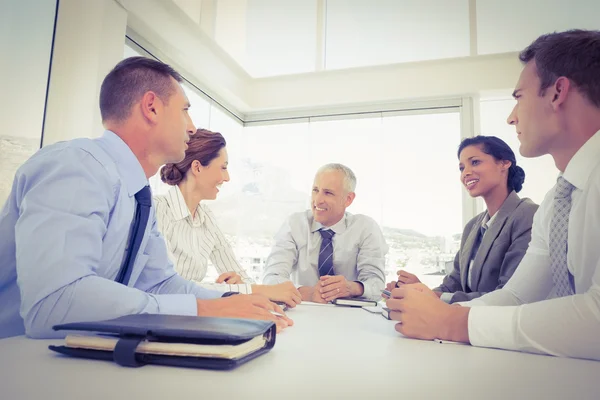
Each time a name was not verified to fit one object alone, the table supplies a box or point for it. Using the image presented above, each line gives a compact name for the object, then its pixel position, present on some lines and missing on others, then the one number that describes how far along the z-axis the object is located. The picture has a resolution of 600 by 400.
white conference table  0.53
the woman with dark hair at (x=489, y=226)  1.94
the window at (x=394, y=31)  4.12
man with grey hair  2.55
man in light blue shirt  0.80
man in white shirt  0.83
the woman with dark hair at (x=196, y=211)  2.21
